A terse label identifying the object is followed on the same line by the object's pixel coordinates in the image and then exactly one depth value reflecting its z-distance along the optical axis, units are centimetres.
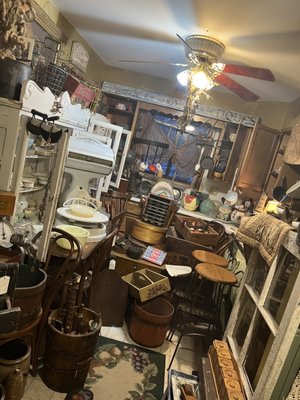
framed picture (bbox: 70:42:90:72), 347
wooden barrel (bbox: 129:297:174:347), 272
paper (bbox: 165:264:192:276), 307
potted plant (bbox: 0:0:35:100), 163
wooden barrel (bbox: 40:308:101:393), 199
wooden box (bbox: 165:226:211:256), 333
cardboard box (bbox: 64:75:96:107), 310
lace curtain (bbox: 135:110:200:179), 495
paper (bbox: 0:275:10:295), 134
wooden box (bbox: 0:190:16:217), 169
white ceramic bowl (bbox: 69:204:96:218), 258
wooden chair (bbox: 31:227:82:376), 198
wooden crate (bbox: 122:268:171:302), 284
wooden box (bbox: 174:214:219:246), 337
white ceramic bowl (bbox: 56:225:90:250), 224
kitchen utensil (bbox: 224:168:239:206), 458
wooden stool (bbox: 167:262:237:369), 251
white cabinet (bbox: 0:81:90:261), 184
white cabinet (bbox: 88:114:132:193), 384
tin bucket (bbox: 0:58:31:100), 185
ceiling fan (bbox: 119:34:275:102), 258
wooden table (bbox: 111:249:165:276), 321
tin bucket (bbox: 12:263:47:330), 159
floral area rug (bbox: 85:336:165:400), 223
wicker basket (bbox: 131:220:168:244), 369
